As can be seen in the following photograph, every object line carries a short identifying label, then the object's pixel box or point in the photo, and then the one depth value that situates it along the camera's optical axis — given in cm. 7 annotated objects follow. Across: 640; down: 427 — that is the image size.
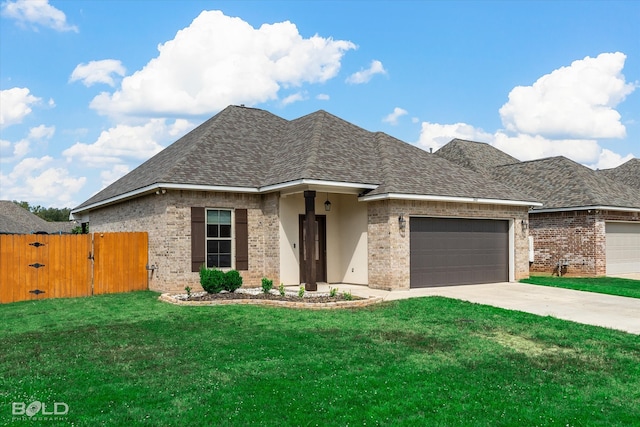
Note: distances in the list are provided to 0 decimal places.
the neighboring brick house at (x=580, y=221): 2133
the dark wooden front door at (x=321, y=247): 1755
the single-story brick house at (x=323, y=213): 1553
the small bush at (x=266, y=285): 1373
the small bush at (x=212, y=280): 1352
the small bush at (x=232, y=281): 1375
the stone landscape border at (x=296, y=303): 1228
